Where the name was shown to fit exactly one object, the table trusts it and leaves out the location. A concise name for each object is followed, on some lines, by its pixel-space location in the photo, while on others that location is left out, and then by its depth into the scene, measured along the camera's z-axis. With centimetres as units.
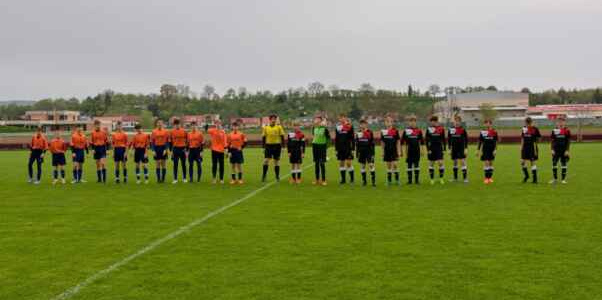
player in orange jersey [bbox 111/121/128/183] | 1967
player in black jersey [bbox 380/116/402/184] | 1798
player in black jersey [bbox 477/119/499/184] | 1803
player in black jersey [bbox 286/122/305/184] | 1864
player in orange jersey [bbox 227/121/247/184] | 1877
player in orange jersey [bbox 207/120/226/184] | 1895
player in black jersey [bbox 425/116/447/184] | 1811
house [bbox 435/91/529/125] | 14625
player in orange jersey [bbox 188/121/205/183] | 1911
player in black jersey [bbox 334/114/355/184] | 1786
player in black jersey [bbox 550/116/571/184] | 1781
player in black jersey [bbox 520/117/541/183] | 1778
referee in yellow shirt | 1877
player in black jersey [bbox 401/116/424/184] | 1794
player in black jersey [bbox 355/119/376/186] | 1802
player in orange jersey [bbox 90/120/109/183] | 1986
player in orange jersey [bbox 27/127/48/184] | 2047
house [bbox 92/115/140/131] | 13845
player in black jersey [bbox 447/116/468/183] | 1812
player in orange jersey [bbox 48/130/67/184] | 2028
